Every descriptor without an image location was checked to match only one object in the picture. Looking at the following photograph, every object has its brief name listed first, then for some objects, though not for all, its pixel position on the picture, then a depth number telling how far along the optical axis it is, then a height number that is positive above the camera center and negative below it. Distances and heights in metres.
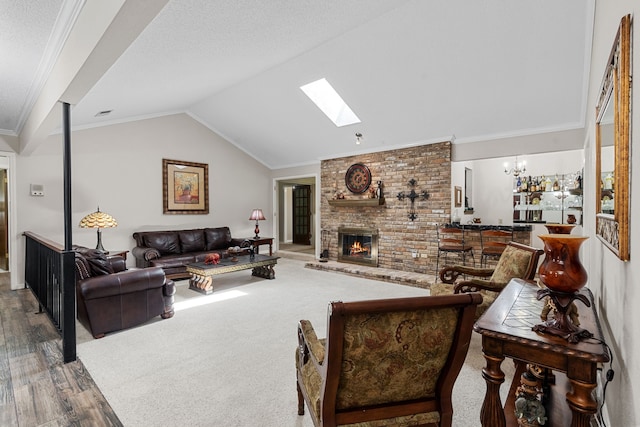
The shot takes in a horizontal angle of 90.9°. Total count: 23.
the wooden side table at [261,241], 6.26 -0.67
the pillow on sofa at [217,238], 6.73 -0.62
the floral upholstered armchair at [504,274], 2.72 -0.58
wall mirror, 1.15 +0.27
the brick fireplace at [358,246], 6.51 -0.78
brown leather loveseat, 3.07 -0.89
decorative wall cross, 5.82 +0.26
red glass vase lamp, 1.31 -0.29
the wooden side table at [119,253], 5.25 -0.74
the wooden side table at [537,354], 1.17 -0.57
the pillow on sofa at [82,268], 3.11 -0.59
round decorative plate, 6.59 +0.68
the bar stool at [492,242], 4.88 -0.52
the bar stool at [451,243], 5.16 -0.55
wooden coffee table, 4.62 -0.90
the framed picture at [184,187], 6.55 +0.48
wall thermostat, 5.06 +0.31
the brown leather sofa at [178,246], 5.45 -0.73
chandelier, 7.02 +0.94
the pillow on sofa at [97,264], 3.25 -0.57
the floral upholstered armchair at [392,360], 1.19 -0.62
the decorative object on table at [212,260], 4.91 -0.79
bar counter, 4.96 -0.41
